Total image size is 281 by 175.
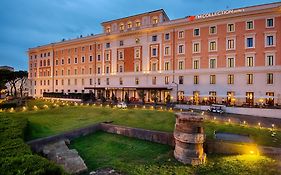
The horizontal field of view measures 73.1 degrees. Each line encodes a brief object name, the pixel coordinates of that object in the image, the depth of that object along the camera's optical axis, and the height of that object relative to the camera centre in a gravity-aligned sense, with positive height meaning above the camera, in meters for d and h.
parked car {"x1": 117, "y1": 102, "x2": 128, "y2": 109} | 30.79 -3.07
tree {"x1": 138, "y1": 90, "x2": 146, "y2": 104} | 43.08 -1.59
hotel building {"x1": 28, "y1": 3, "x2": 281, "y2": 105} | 33.50 +6.59
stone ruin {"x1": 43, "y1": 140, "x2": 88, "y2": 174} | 9.50 -3.87
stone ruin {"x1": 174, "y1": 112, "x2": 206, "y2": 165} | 11.22 -3.12
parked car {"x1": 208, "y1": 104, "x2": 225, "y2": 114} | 28.66 -3.33
